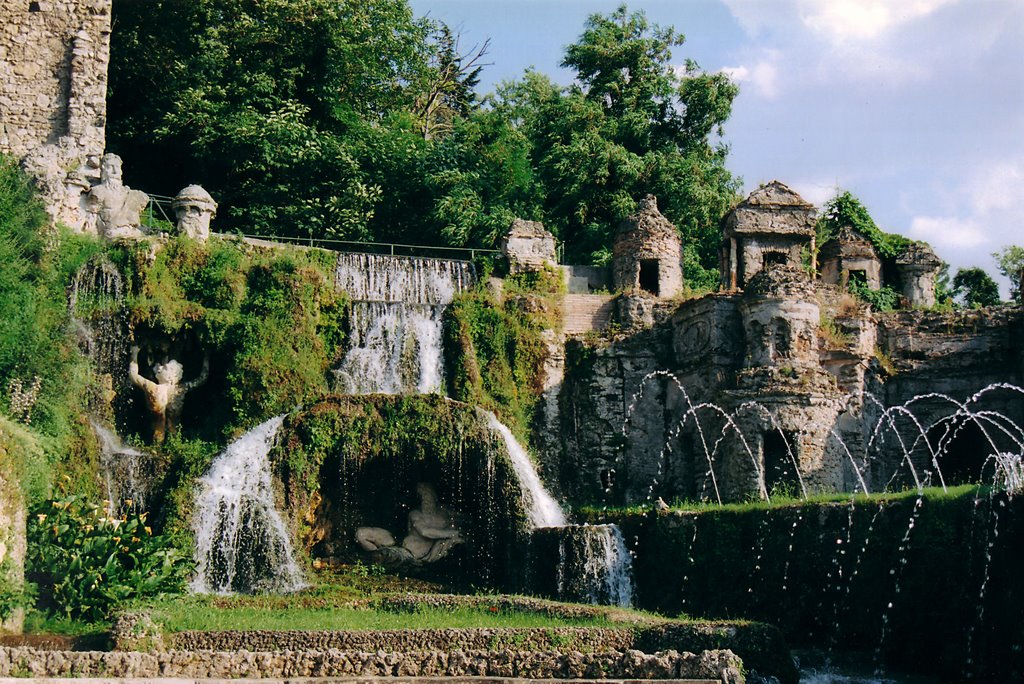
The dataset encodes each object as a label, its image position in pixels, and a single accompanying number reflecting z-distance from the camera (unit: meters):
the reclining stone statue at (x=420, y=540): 24.39
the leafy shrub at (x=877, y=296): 36.24
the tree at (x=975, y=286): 43.38
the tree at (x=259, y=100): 35.50
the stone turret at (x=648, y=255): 32.91
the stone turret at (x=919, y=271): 37.22
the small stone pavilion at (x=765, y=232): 34.91
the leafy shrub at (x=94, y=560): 19.11
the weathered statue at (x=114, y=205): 28.97
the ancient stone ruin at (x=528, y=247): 32.00
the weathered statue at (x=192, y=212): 29.34
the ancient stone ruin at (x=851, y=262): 37.41
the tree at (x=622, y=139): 37.00
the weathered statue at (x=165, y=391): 25.48
